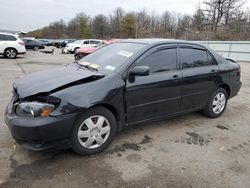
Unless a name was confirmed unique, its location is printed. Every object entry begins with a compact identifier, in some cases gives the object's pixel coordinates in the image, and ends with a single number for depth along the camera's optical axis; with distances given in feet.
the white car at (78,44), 64.54
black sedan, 7.49
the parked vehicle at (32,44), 69.03
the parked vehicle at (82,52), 31.77
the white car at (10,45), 39.82
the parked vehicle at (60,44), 101.19
